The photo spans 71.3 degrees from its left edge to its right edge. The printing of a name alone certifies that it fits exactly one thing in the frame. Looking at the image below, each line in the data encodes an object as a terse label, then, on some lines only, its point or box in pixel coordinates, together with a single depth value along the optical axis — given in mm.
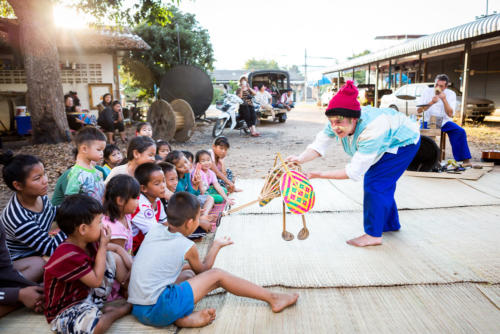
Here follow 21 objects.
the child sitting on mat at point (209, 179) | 3895
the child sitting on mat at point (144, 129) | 4337
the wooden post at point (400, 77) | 18027
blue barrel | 9444
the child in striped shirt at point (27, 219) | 2105
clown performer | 2449
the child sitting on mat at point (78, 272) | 1654
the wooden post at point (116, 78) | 12167
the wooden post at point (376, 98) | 14414
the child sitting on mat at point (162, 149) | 4062
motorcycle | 9427
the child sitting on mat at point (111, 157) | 3642
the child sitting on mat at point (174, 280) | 1745
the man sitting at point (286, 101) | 13574
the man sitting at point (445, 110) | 5191
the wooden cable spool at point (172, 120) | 8094
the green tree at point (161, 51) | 15180
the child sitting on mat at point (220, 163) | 4258
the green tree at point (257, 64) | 62906
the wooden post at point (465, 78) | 9925
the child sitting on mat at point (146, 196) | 2512
